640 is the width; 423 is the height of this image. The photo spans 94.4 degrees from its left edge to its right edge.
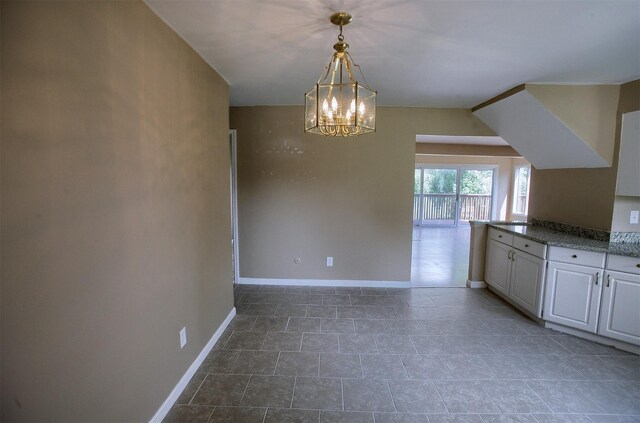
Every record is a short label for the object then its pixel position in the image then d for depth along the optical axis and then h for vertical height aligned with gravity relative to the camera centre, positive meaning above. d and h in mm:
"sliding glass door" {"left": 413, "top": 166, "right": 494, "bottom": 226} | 8875 -183
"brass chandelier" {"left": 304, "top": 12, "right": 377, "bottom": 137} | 1626 +440
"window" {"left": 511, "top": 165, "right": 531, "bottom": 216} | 7909 -16
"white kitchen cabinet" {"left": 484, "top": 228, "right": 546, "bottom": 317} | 2883 -891
